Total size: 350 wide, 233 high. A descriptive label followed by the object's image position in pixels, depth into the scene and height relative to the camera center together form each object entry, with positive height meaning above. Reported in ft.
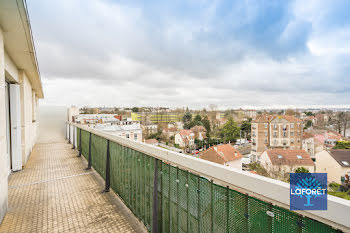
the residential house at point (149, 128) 141.12 -13.99
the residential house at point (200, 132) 135.19 -16.68
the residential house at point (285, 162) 66.90 -20.02
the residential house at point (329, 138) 121.60 -19.70
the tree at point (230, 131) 142.10 -16.05
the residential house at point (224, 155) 66.39 -17.47
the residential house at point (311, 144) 116.37 -22.64
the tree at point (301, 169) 59.98 -20.28
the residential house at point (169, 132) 145.59 -17.17
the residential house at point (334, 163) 65.72 -20.96
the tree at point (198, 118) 166.91 -6.19
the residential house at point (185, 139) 124.06 -19.48
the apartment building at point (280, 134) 108.17 -14.34
